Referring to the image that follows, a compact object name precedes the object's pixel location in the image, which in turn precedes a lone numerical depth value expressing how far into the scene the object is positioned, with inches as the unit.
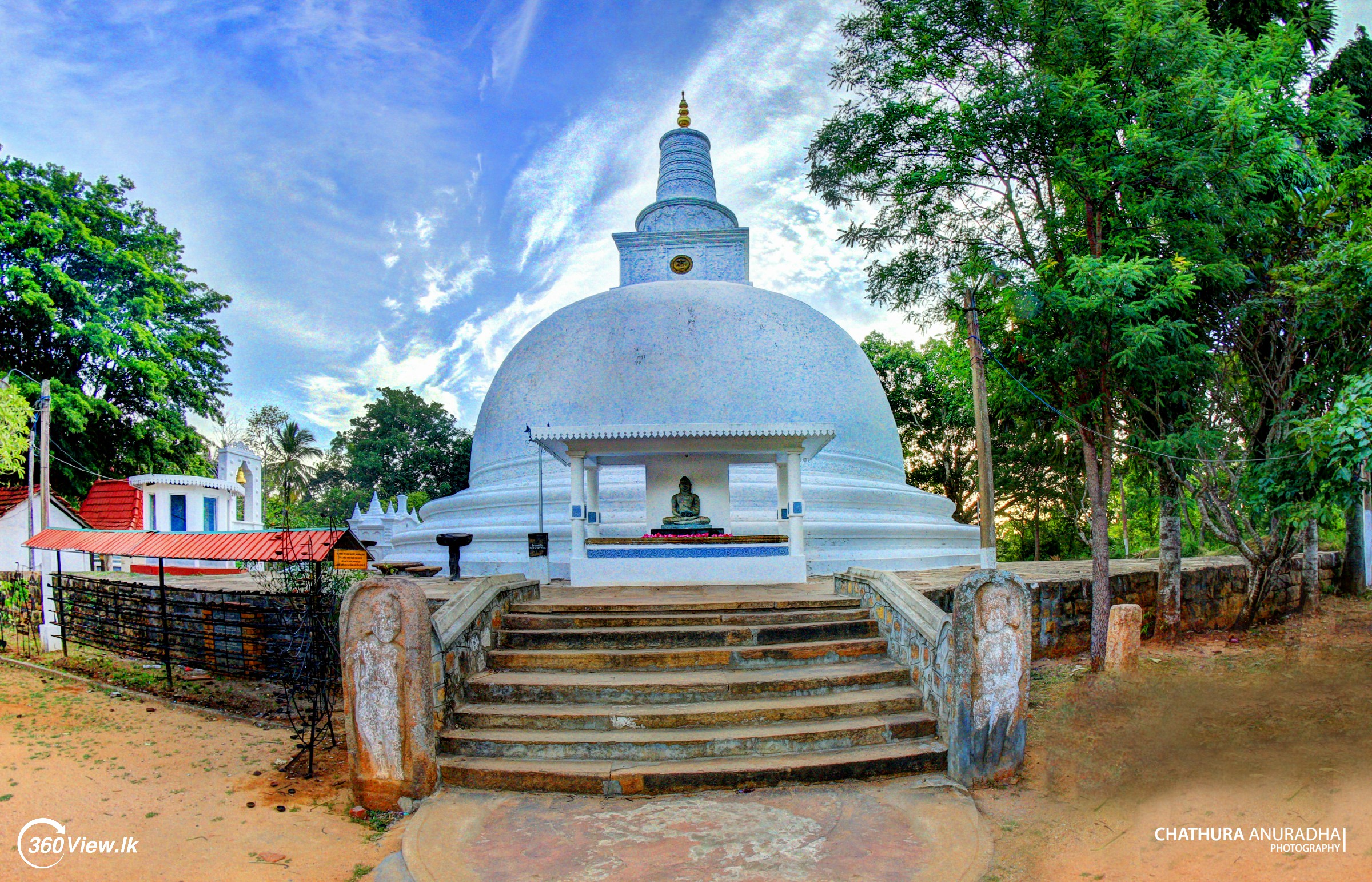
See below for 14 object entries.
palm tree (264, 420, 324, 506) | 1535.4
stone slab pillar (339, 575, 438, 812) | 193.8
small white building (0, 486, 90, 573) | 725.9
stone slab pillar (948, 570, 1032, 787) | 199.8
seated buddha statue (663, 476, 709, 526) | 440.5
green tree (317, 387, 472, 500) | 1378.0
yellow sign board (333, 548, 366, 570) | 243.0
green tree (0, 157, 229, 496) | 754.8
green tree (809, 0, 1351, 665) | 291.0
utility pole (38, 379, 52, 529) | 557.0
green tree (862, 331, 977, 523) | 993.5
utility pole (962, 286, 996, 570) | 484.7
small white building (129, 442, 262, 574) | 768.9
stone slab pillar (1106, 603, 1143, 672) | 319.0
